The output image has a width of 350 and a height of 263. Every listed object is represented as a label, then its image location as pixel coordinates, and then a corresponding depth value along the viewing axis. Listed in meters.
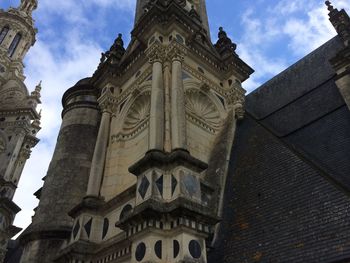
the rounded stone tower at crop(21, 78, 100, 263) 10.82
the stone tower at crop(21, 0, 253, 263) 7.34
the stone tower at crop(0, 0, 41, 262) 21.33
